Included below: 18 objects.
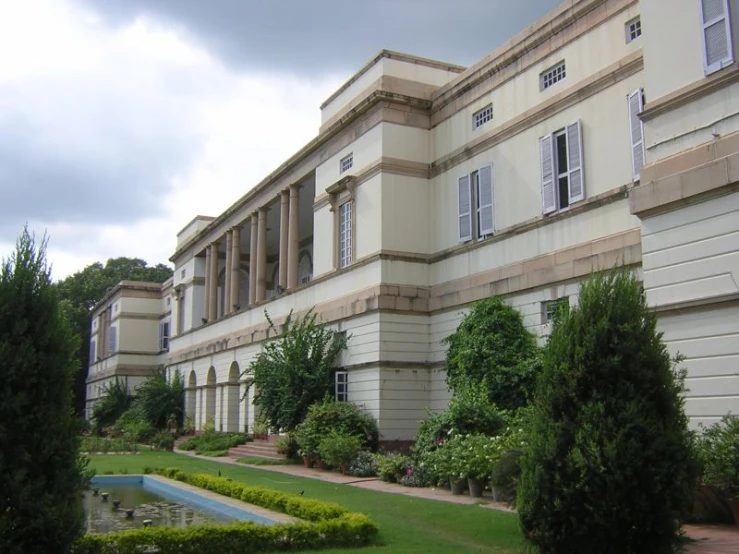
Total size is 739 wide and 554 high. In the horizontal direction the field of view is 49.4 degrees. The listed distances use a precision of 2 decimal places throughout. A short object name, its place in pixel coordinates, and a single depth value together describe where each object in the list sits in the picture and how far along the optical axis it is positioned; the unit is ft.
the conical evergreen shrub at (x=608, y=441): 22.54
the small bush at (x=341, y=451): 62.23
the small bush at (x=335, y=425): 66.23
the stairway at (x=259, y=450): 78.74
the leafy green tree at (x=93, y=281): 209.46
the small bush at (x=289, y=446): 73.77
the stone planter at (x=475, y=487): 45.75
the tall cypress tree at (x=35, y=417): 21.33
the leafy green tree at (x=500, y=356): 56.54
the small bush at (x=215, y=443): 91.17
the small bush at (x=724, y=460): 30.60
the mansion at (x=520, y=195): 35.06
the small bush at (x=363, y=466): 60.70
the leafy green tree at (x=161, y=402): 125.18
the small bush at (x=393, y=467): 55.01
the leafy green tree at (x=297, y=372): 74.02
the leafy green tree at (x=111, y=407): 148.46
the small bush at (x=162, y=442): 104.53
